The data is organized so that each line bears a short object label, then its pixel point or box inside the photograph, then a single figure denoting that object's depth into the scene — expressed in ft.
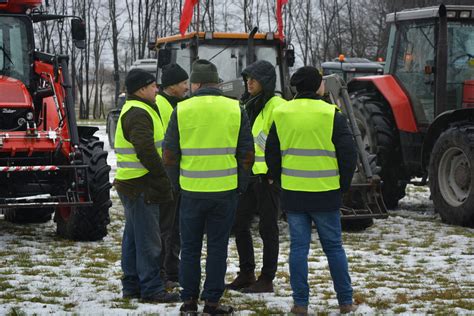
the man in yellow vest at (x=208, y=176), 26.61
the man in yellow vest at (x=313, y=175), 27.13
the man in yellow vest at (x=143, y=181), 28.73
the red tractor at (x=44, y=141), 41.56
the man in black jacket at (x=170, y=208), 30.83
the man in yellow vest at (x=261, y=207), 30.87
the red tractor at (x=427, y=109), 46.89
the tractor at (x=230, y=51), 55.29
